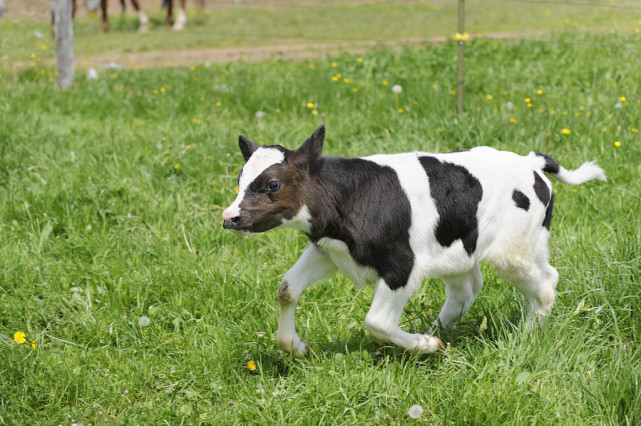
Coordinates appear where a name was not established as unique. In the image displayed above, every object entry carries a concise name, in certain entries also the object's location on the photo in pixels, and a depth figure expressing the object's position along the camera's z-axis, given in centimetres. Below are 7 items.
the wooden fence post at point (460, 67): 1277
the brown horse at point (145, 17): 2844
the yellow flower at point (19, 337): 659
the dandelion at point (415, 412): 548
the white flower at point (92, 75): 1666
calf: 572
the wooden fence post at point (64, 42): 1591
